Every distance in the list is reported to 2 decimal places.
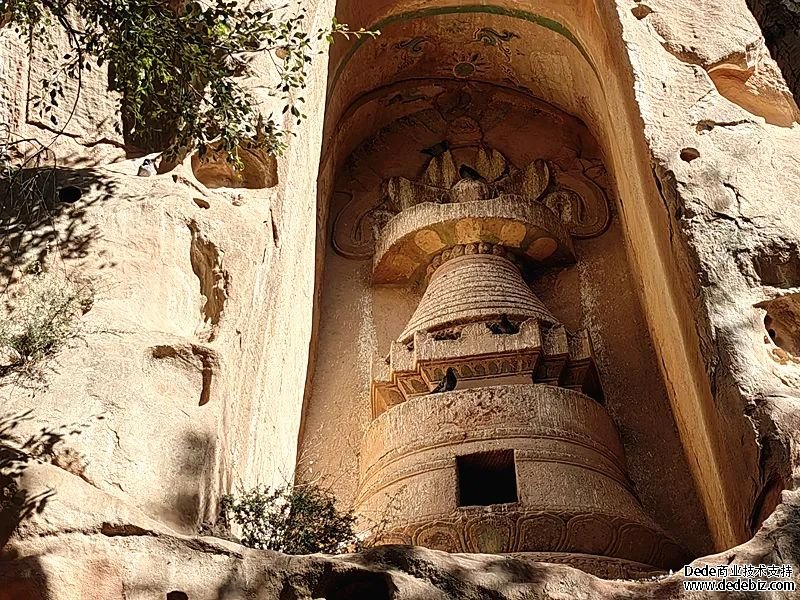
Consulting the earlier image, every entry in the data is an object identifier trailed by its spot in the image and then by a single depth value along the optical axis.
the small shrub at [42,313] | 4.50
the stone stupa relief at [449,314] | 3.89
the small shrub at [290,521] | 4.72
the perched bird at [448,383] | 7.75
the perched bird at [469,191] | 9.72
